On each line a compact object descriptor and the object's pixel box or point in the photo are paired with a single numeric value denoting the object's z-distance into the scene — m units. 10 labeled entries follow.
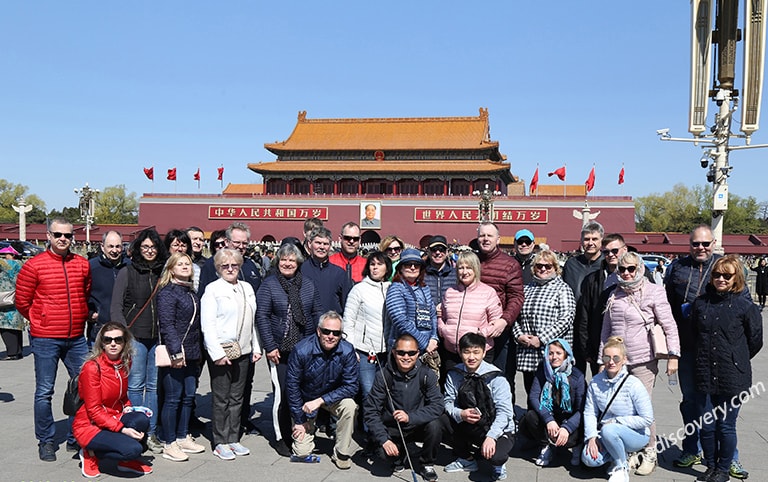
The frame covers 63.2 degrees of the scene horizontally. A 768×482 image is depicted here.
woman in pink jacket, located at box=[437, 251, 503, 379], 4.38
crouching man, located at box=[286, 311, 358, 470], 4.11
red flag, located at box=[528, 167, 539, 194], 33.57
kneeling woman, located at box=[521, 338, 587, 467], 4.04
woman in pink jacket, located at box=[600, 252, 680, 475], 4.06
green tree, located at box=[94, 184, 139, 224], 55.77
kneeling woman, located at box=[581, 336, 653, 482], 3.81
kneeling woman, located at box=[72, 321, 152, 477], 3.72
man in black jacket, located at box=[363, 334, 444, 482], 3.96
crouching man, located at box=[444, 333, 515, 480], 3.96
